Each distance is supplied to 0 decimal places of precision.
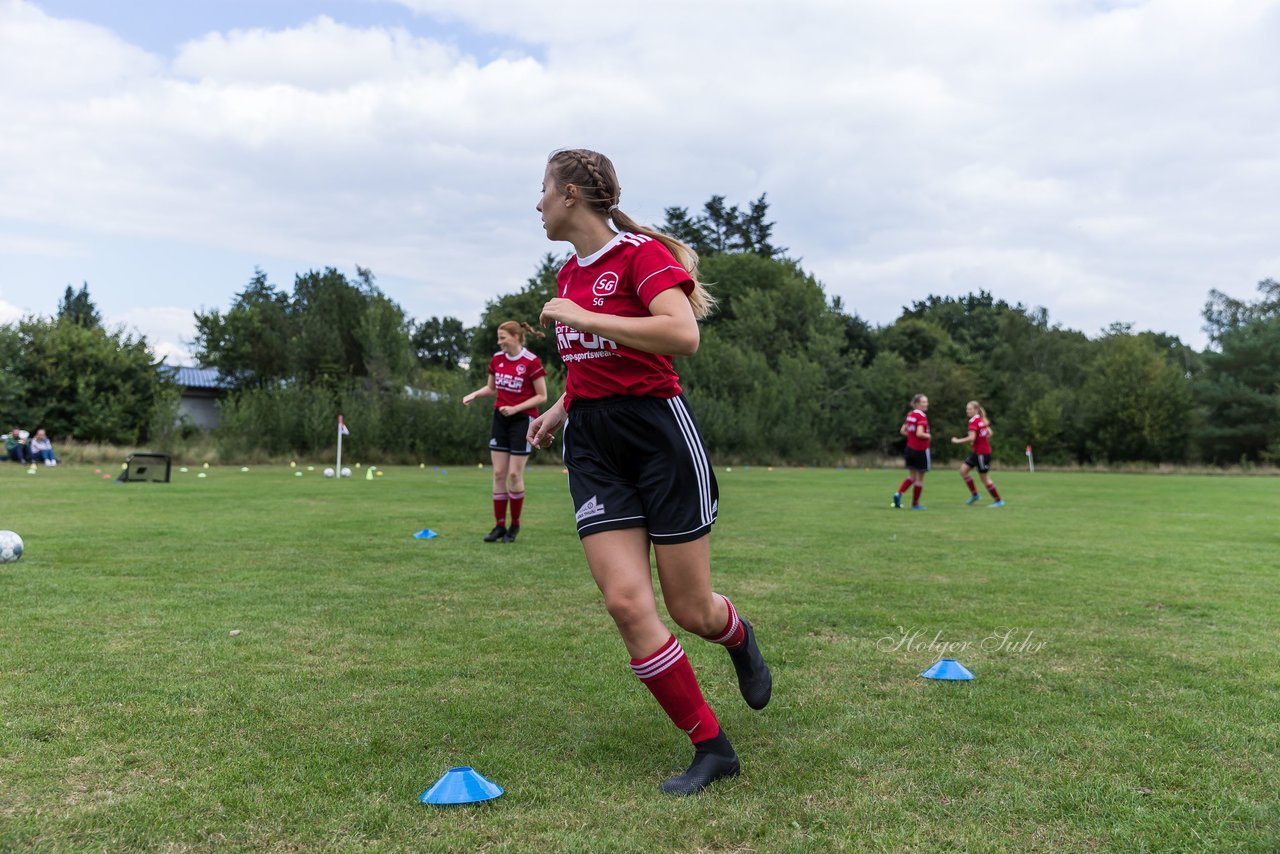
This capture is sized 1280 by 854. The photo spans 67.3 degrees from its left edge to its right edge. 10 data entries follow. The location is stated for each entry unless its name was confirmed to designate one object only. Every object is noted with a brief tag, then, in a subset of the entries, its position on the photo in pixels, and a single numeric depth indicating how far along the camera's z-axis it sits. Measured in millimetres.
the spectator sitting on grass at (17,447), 31281
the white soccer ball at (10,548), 7906
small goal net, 21094
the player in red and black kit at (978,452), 18697
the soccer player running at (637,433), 3414
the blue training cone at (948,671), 4758
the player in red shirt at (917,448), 17203
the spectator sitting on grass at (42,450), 31078
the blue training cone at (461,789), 3080
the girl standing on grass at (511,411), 10133
